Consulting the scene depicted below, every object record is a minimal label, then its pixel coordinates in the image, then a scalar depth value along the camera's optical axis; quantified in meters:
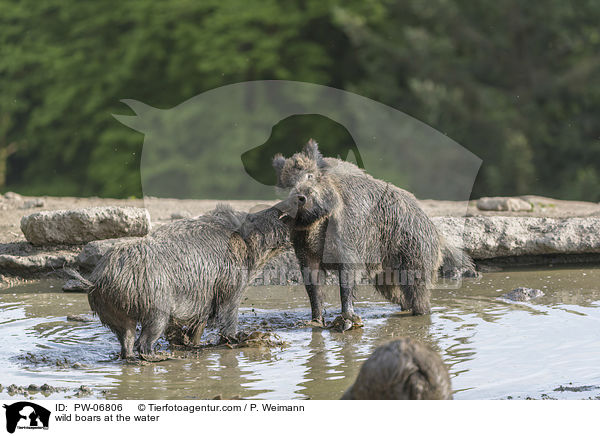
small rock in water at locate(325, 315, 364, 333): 12.77
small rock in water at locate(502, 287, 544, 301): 14.36
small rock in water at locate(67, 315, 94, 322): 13.41
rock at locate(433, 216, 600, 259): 17.00
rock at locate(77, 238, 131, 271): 15.70
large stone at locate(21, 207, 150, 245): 16.61
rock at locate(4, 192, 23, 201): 22.90
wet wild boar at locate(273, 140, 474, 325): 12.55
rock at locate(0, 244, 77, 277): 16.44
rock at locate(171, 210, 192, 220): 18.80
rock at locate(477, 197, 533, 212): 20.61
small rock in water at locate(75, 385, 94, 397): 9.52
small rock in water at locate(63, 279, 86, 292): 15.61
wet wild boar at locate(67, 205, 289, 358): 10.95
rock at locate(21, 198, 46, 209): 21.67
